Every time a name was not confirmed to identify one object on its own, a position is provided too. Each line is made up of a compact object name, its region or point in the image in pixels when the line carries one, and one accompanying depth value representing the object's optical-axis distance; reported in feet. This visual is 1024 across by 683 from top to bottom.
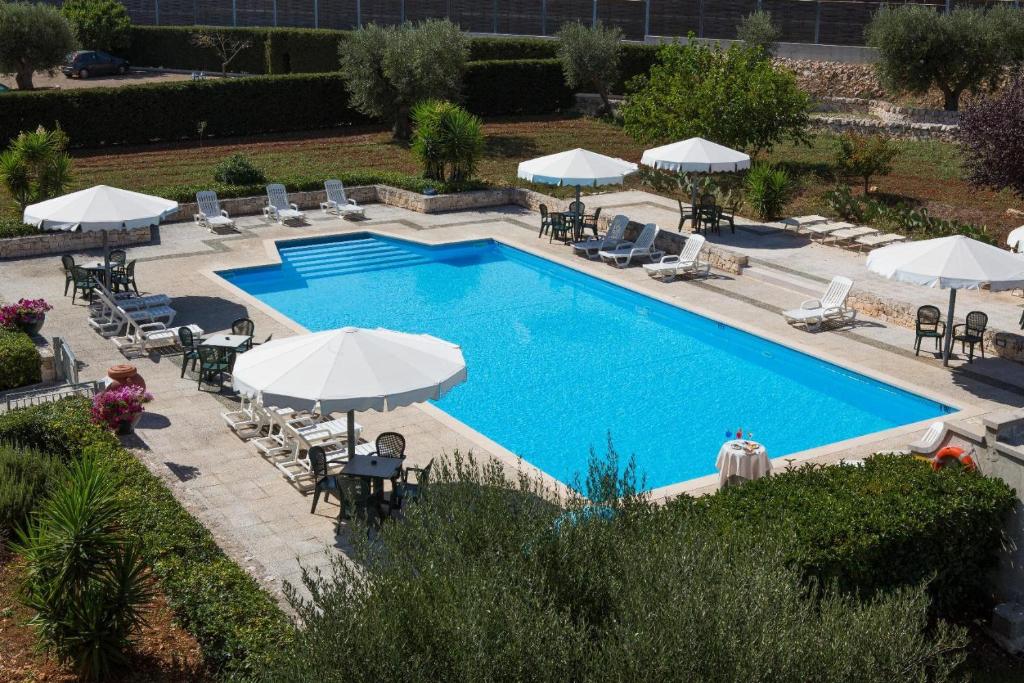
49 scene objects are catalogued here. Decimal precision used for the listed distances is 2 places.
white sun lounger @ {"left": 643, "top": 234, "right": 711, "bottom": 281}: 75.00
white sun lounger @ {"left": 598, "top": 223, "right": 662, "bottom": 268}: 78.89
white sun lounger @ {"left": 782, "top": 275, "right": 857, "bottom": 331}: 64.08
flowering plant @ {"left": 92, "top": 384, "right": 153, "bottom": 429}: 46.37
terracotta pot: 50.14
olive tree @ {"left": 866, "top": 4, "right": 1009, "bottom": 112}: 114.01
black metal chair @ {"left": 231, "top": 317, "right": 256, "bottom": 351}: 57.11
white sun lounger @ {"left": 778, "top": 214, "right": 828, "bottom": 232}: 82.99
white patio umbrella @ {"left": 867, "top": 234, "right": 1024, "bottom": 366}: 53.67
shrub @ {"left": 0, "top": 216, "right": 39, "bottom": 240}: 79.66
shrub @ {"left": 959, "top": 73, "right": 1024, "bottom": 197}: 73.87
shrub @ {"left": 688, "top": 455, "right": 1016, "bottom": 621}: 31.55
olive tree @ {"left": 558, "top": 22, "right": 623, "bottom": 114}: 130.62
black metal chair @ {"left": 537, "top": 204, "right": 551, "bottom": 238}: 84.89
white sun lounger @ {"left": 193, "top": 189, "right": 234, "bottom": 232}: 87.51
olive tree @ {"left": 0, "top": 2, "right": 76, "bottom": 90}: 137.28
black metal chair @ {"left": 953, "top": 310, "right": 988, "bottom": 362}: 57.57
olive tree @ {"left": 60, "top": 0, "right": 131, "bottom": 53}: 184.14
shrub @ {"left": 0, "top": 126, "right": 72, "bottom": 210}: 78.84
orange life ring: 36.91
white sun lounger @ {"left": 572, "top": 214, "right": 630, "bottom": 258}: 80.89
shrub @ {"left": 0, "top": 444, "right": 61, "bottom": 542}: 38.70
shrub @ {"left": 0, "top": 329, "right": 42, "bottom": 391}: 52.39
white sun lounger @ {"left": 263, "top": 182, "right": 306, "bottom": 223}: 90.02
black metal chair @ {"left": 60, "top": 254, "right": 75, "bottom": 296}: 68.13
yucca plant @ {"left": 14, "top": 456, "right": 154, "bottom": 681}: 30.83
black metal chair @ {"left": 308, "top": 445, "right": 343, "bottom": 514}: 40.78
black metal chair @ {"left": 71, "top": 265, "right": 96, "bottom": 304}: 66.80
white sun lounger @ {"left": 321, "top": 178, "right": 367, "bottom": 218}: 92.22
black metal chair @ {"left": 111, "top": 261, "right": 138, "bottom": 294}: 66.74
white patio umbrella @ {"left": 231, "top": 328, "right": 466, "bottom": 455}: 38.45
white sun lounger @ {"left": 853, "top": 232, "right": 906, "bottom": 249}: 77.87
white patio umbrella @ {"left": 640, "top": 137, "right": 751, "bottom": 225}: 79.51
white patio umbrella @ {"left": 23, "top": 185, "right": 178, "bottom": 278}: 62.44
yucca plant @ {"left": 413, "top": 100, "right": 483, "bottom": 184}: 93.97
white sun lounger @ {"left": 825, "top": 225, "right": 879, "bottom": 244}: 79.41
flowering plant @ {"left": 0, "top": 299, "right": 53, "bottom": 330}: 58.54
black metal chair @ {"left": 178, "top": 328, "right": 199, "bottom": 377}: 55.76
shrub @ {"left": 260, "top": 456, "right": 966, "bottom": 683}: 20.71
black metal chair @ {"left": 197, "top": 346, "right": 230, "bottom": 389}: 53.62
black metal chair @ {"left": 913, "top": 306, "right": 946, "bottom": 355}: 59.31
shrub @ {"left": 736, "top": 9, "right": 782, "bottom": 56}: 139.54
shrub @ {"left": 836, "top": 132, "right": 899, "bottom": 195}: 91.09
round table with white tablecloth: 42.73
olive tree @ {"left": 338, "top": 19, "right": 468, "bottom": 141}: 111.34
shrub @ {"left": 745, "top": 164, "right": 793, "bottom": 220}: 87.04
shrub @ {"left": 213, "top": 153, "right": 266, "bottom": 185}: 95.40
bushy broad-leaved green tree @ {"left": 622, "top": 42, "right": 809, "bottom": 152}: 91.86
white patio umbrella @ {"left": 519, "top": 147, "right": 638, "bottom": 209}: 78.54
